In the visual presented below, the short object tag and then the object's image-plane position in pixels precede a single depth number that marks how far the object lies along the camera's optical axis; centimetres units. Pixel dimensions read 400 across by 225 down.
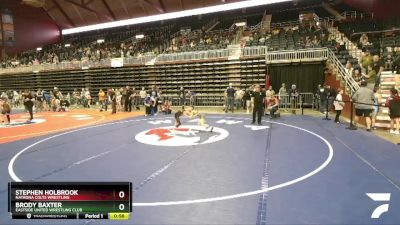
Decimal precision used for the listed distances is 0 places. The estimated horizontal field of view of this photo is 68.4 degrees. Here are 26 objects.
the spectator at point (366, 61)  1587
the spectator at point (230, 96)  2052
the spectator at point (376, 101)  1252
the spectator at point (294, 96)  2050
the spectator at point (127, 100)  2198
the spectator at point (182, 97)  2428
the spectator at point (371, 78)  1476
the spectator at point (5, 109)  1627
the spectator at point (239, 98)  2216
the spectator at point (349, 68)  1675
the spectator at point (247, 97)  2008
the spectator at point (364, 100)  1169
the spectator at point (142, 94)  2483
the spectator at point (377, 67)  1436
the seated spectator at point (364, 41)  2026
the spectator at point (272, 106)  1642
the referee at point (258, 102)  1397
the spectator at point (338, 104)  1377
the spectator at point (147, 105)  1864
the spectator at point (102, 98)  2482
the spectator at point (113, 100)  2102
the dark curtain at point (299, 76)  2138
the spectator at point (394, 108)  1099
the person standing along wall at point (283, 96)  2086
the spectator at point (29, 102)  1783
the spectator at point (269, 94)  1744
